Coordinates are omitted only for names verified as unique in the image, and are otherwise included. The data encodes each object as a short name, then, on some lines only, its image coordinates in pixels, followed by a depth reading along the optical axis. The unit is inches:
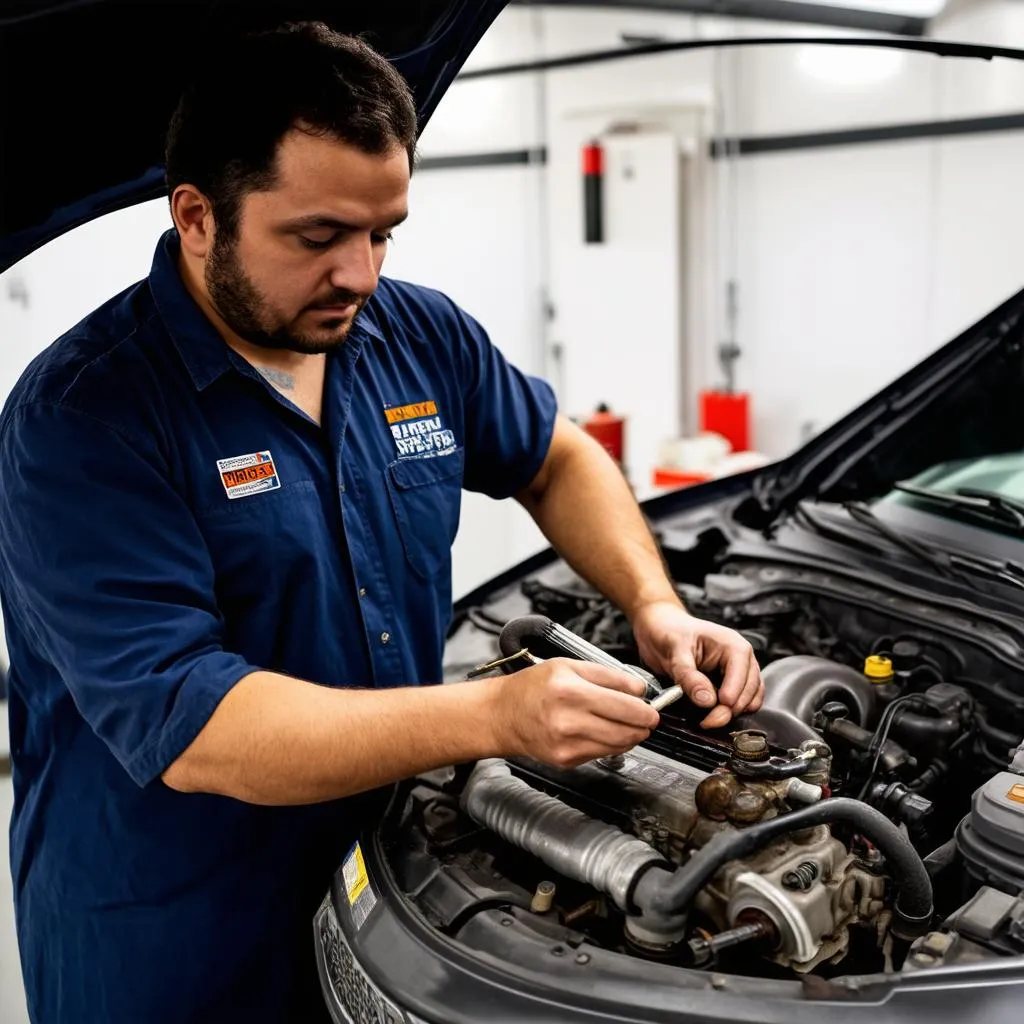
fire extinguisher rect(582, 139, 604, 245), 180.7
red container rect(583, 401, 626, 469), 159.8
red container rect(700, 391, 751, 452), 183.2
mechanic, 48.2
